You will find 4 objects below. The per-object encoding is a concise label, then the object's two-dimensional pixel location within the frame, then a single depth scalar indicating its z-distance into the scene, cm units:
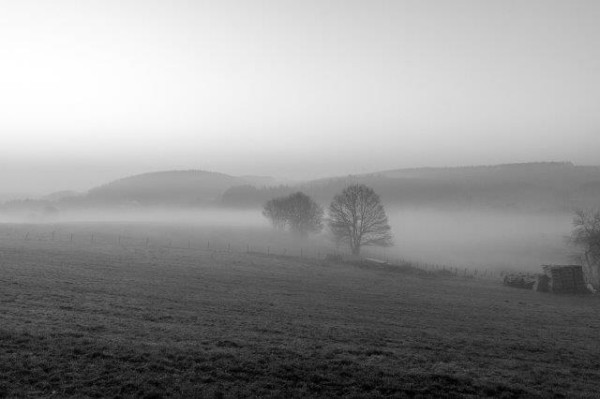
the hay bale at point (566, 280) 4800
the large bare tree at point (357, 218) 7944
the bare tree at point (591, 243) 5566
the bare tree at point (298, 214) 9525
